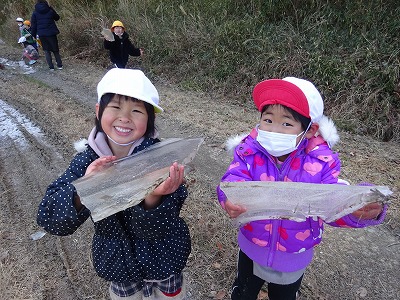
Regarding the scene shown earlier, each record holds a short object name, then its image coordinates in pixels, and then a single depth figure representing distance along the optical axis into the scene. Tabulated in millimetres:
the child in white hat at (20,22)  10441
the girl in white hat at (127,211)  1389
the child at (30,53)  9773
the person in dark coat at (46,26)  8711
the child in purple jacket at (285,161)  1548
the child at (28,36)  10016
